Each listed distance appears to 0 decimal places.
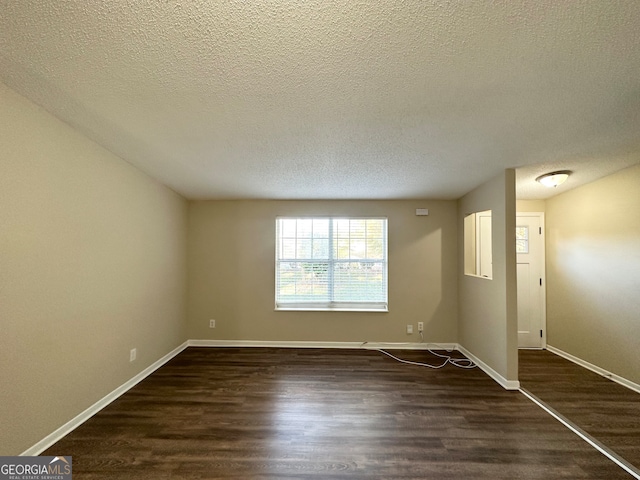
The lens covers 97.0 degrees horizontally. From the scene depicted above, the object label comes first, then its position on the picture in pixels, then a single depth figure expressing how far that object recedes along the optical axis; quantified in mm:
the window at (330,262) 4336
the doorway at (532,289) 4207
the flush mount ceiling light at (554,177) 3041
